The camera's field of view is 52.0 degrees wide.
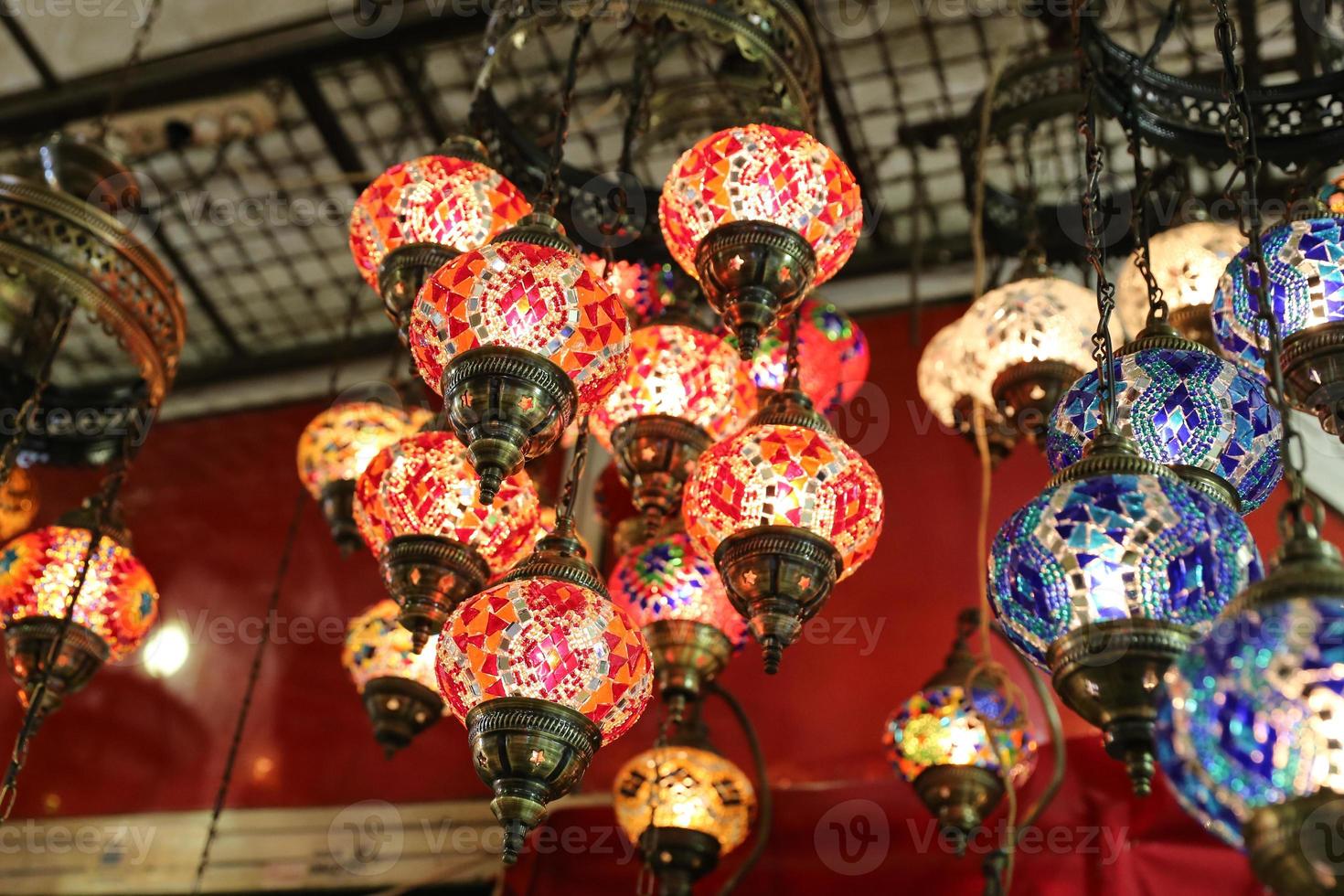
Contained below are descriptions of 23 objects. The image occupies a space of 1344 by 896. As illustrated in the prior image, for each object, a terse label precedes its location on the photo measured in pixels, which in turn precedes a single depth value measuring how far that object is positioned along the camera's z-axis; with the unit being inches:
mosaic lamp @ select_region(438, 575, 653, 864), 80.1
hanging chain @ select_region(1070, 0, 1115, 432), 71.4
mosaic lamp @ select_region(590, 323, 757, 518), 108.0
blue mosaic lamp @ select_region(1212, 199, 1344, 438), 76.9
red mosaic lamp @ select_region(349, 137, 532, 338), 108.8
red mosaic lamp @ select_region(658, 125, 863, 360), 96.0
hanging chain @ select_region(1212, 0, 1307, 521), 57.5
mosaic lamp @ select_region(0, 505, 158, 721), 127.1
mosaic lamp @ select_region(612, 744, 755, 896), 127.0
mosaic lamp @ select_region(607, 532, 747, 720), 109.0
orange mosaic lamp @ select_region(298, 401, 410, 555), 133.8
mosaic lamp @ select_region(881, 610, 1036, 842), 124.6
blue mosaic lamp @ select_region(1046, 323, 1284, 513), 77.5
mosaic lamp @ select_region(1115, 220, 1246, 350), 111.1
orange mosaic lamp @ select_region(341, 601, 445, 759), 120.6
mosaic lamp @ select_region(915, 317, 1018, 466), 122.0
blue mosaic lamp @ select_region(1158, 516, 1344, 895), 46.9
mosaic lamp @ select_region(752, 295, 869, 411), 121.9
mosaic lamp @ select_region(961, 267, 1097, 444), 115.0
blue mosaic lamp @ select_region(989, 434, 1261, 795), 62.6
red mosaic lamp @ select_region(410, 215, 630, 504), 83.1
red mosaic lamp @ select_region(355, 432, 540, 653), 99.9
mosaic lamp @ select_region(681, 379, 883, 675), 89.4
